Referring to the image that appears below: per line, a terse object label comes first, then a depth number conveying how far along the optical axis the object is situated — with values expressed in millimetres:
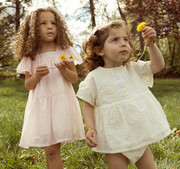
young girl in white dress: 1391
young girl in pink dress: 1687
